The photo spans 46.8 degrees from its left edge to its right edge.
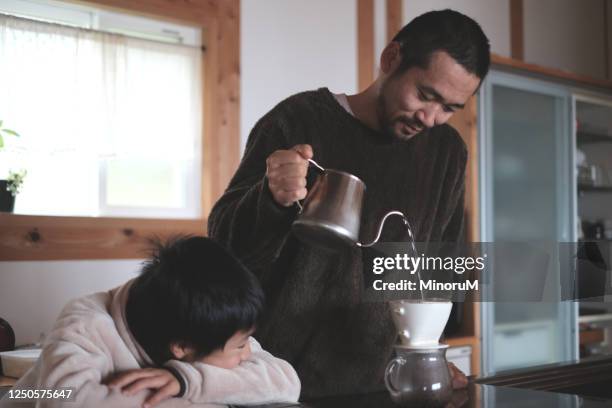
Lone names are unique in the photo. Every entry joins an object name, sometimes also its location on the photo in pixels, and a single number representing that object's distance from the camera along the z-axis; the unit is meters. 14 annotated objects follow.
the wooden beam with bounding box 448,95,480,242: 3.30
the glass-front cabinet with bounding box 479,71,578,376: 3.55
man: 1.30
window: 2.57
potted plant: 2.38
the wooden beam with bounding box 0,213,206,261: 2.39
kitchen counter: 1.02
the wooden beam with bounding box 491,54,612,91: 3.39
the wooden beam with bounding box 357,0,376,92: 3.39
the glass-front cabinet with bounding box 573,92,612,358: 3.92
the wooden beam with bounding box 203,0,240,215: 2.89
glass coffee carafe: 0.97
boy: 0.92
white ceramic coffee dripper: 0.98
